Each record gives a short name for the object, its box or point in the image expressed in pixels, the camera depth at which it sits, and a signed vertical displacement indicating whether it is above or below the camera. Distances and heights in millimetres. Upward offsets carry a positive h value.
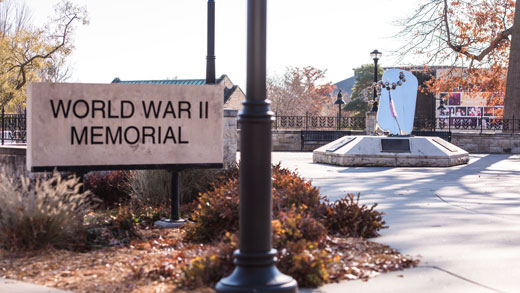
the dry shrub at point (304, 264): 5203 -1067
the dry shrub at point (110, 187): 11273 -892
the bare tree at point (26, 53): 36750 +5400
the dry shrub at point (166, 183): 9727 -708
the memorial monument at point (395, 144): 19922 -70
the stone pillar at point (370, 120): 29438 +1059
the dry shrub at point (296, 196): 7387 -688
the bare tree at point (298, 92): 60469 +4998
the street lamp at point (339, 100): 36194 +2502
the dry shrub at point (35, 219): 6414 -857
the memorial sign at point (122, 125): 7812 +193
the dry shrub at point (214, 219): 7055 -929
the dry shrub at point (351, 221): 7327 -973
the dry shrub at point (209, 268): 5168 -1108
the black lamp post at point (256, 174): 4438 -244
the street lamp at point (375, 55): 28328 +4056
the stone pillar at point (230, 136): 11482 +89
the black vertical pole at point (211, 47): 10523 +1657
